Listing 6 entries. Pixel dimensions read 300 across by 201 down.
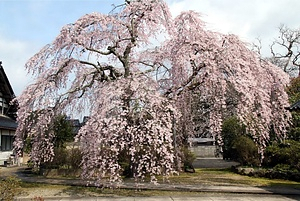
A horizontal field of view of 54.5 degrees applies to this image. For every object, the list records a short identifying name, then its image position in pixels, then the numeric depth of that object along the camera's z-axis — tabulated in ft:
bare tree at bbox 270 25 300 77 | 104.37
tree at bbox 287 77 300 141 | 47.43
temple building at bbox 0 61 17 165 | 66.95
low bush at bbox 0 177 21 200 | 19.22
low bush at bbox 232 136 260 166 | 50.85
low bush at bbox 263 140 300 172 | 43.25
